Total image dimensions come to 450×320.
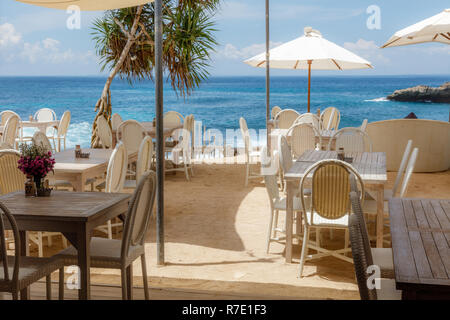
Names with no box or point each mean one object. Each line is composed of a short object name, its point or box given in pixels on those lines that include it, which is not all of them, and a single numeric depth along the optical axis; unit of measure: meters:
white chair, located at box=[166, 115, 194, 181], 7.58
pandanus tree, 8.74
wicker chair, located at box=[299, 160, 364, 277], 3.44
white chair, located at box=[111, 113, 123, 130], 7.72
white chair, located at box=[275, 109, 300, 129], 8.19
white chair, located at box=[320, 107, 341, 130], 9.23
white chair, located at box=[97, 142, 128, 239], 3.82
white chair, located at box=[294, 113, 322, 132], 7.33
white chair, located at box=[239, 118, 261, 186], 6.93
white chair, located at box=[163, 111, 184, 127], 8.76
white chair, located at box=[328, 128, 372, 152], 5.72
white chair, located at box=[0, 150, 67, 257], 3.74
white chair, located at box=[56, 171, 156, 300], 2.55
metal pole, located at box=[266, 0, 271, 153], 7.91
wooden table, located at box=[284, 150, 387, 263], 3.72
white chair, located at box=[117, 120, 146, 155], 6.23
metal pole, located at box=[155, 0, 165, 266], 3.63
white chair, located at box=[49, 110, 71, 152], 9.38
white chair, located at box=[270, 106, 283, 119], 10.07
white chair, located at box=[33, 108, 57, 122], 10.27
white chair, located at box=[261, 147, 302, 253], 3.98
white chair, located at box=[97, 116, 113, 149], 6.91
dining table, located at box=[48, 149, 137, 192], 4.12
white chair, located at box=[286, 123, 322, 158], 6.24
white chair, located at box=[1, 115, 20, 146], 7.57
